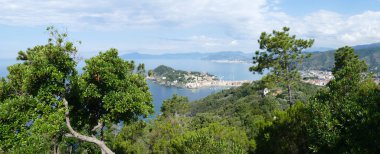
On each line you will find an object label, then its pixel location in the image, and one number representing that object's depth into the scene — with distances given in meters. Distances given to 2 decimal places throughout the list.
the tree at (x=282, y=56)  24.84
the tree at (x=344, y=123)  12.43
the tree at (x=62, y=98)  10.41
